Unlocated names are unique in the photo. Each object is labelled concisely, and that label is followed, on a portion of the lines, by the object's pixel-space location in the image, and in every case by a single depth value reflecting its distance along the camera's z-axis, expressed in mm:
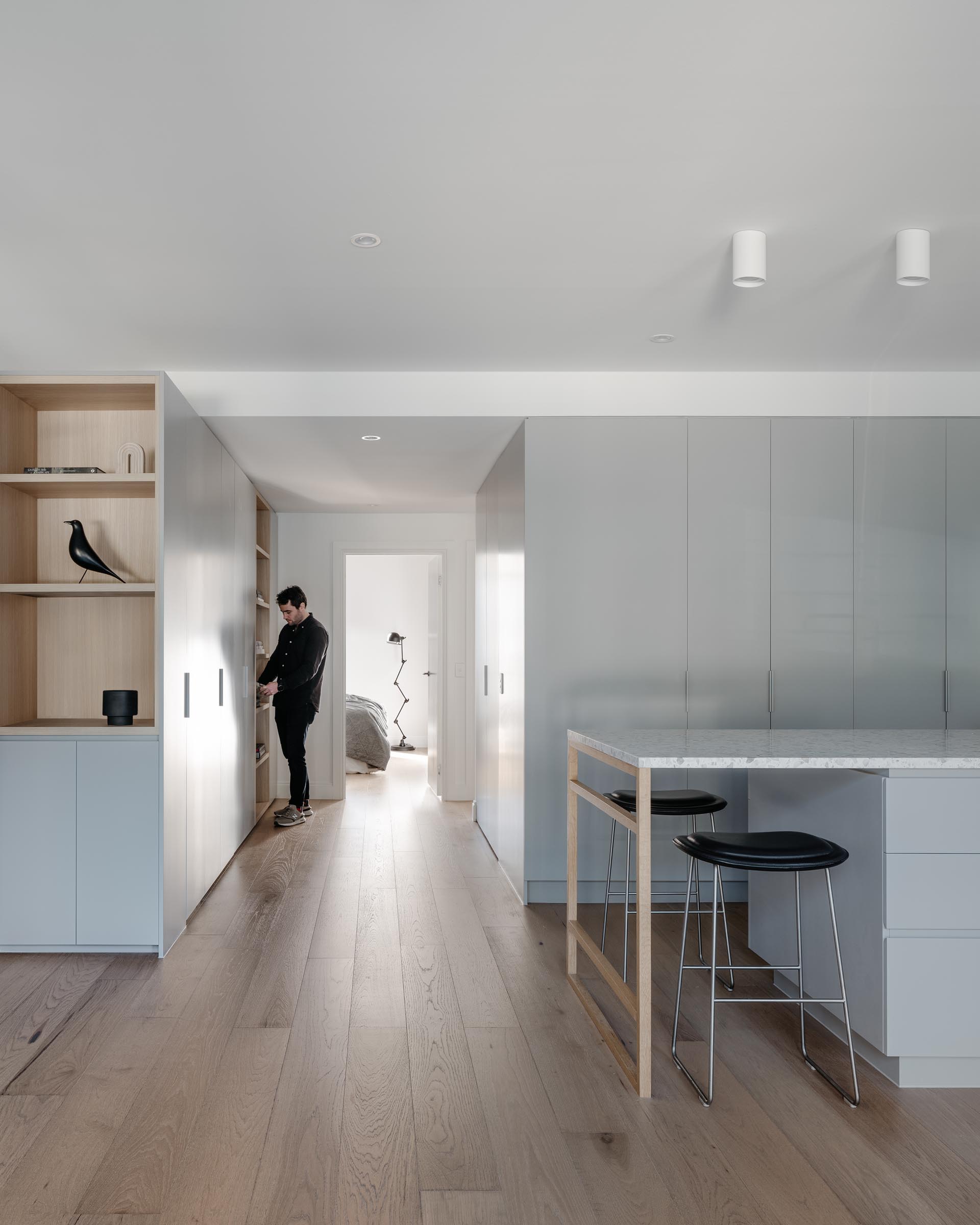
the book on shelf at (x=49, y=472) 3613
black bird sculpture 3703
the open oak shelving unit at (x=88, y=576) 4000
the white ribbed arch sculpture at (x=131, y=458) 3793
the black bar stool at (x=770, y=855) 2359
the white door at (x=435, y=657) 7137
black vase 3635
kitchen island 2408
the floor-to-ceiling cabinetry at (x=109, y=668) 3539
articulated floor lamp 10133
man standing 6301
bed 8242
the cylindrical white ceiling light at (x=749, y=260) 2861
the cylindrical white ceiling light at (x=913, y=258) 2850
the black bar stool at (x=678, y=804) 3178
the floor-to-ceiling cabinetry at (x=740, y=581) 4285
